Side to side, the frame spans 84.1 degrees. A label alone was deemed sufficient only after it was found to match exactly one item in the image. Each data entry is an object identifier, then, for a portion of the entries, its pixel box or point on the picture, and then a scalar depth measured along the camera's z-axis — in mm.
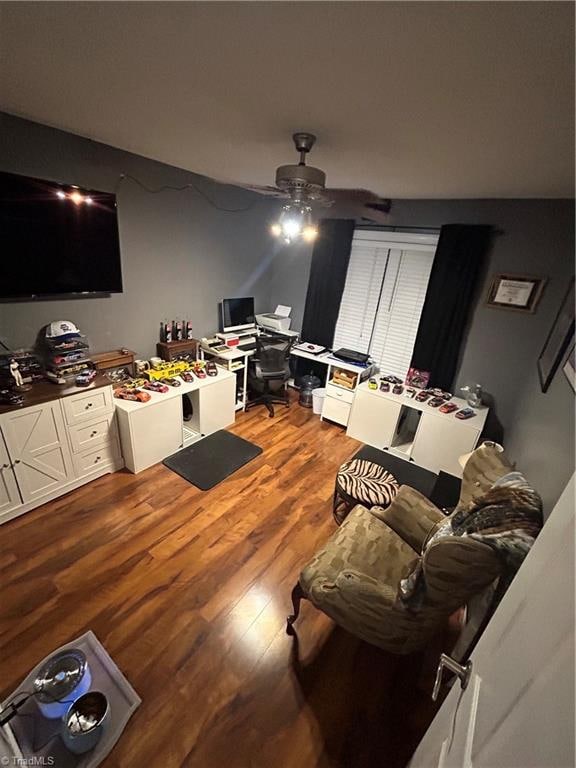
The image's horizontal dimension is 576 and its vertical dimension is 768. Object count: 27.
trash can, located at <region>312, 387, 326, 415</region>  3434
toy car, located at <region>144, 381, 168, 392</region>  2496
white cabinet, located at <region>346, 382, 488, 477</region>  2512
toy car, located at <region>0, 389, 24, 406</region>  1790
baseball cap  2078
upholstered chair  980
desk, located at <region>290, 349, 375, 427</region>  3119
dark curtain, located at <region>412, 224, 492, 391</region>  2434
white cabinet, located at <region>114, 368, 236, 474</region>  2299
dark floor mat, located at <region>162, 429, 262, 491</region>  2436
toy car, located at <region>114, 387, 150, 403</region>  2342
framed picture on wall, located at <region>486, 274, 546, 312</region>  1721
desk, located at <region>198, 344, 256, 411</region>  3076
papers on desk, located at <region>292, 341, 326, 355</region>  3431
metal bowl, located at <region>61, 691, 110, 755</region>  1083
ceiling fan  1500
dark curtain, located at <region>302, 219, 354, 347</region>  3168
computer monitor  3307
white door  406
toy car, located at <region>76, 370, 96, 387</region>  2088
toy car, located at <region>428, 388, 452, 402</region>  2766
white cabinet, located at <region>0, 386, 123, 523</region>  1830
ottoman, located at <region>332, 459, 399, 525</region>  1949
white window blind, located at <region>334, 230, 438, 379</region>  2904
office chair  3215
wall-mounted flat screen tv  1814
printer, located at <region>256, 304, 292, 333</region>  3603
